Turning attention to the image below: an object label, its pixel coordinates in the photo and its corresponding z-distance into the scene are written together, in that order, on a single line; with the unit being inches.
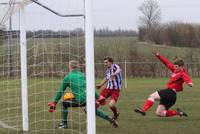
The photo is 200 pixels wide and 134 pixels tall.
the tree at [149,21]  2054.4
